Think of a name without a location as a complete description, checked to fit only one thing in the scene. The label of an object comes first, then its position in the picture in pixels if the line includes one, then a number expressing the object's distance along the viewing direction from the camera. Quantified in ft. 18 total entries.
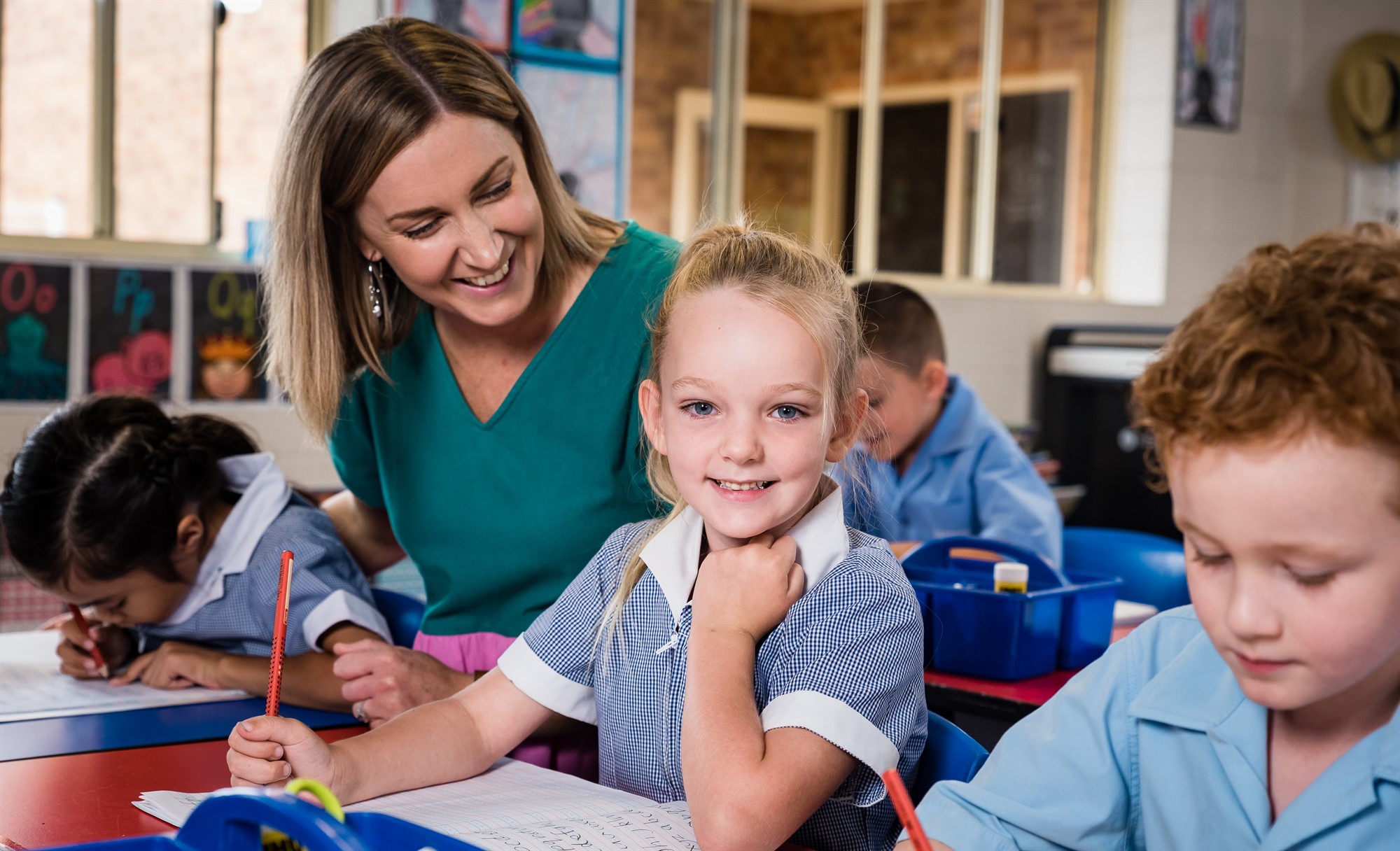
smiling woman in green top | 4.68
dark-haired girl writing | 5.28
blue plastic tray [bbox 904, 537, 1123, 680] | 5.56
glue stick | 5.59
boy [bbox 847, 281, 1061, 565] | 8.39
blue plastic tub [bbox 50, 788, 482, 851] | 2.51
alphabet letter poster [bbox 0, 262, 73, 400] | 9.61
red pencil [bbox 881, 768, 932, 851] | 2.43
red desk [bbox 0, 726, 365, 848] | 3.45
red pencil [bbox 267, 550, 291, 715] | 3.49
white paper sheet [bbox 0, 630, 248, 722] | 4.78
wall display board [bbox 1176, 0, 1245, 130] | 17.19
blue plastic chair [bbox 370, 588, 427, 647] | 5.98
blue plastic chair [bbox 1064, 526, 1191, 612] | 7.95
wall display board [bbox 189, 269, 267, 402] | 10.44
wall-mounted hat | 18.58
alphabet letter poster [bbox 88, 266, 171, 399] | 10.00
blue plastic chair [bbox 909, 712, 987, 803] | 3.75
